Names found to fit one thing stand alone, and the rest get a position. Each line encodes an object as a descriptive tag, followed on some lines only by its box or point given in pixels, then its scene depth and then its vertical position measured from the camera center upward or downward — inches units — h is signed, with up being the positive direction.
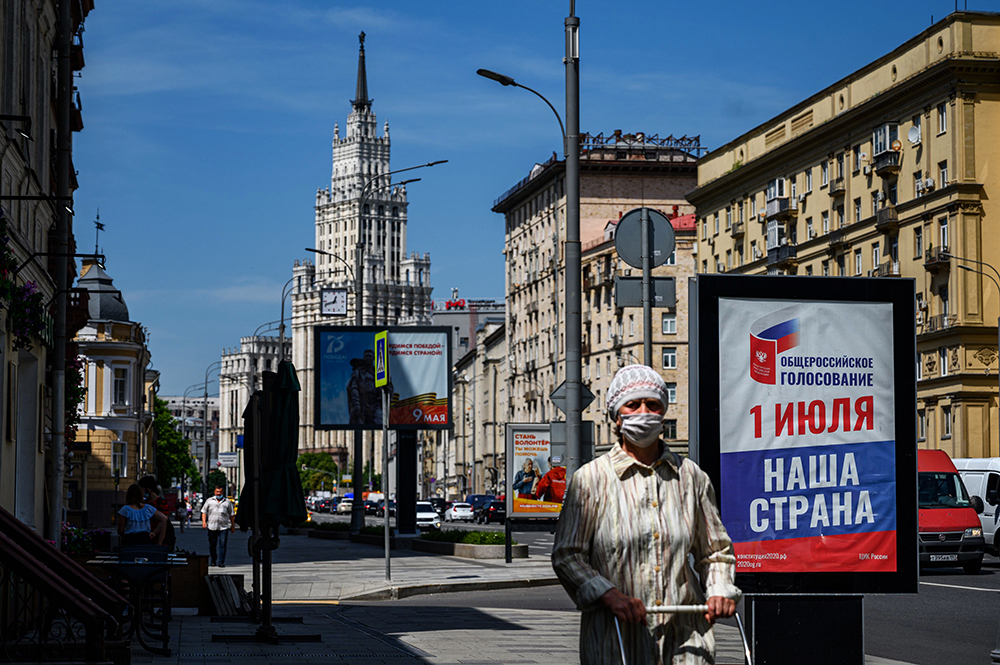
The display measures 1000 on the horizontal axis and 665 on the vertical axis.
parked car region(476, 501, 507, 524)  2931.8 -187.3
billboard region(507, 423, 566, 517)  1314.0 -49.9
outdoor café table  538.0 -58.0
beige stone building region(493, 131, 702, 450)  3965.1 +491.5
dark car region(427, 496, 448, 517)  3819.4 -228.5
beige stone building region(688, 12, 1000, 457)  2292.1 +394.9
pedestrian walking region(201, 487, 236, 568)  1274.6 -84.4
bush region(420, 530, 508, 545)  1316.4 -109.0
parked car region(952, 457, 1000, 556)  1259.8 -54.6
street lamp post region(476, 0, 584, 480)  709.9 +87.2
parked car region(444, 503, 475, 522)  3395.7 -214.0
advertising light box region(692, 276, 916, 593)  367.9 -2.0
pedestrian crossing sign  867.9 +37.5
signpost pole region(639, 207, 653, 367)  647.8 +67.8
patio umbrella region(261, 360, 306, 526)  573.9 -14.3
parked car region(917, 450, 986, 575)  1064.2 -82.0
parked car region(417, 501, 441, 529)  2674.7 -175.0
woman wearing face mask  213.5 -18.3
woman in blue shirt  655.1 -44.7
